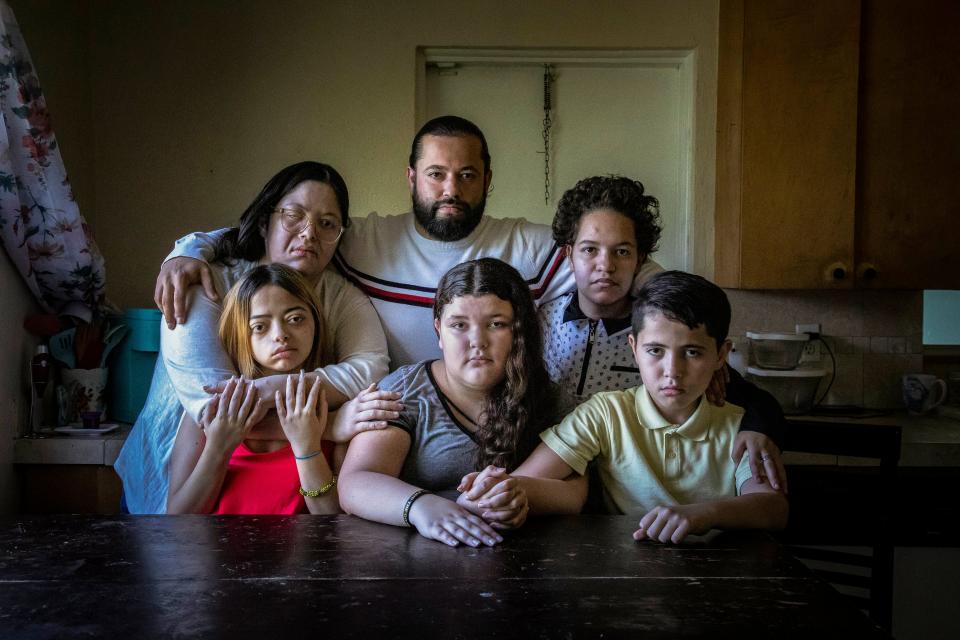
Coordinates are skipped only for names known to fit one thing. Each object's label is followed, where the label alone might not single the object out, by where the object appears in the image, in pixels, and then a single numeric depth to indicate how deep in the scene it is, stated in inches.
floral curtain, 95.3
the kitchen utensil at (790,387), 131.3
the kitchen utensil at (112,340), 116.1
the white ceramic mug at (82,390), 113.9
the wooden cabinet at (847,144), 127.9
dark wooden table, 44.0
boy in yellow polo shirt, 68.0
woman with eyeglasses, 78.6
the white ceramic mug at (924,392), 133.6
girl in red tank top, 72.1
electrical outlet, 140.6
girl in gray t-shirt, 69.9
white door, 142.2
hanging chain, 141.6
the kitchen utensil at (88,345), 114.1
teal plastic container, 115.3
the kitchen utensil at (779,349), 132.8
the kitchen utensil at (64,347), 112.5
